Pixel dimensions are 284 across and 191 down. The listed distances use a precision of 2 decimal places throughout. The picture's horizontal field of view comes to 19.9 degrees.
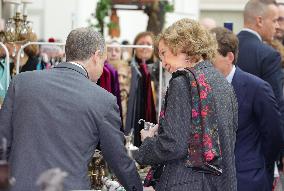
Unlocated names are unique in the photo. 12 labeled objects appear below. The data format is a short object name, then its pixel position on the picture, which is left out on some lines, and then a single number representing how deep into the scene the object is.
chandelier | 5.61
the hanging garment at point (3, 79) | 5.18
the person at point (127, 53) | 9.58
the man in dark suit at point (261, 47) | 5.32
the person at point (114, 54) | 7.79
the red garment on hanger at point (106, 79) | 6.28
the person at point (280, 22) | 6.37
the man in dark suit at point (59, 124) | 3.56
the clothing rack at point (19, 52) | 5.26
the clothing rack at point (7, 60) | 5.04
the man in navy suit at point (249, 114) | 4.68
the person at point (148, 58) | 7.60
